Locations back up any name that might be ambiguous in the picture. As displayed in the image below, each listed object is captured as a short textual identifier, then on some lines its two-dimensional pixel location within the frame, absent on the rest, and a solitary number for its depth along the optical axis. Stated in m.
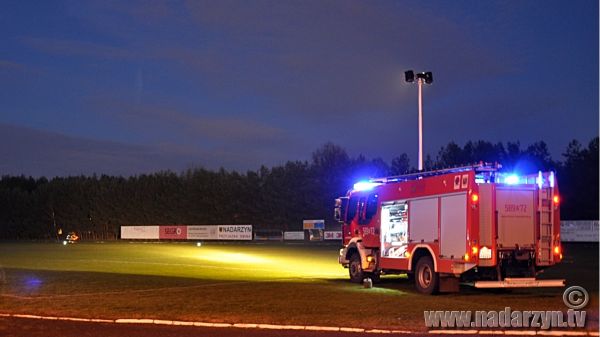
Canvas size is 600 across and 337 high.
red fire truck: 18.59
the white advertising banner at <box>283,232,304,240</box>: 83.89
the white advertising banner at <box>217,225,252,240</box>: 82.75
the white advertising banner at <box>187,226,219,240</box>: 85.75
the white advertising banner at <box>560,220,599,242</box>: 59.66
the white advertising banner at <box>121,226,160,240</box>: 90.88
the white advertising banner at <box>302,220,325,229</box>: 82.25
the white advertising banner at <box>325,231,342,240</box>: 78.31
